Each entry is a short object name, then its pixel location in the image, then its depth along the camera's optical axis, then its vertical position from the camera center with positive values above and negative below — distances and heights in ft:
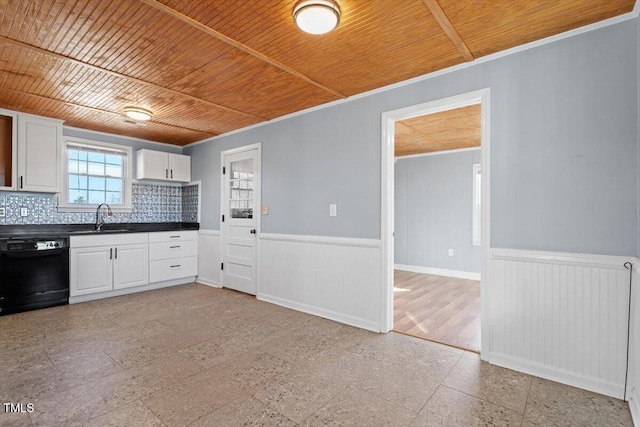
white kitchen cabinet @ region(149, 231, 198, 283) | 15.71 -2.07
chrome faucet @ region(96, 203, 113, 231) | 15.55 -0.21
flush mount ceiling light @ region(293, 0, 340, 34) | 5.95 +3.76
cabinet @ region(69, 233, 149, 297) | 13.38 -2.14
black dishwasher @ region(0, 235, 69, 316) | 11.70 -2.24
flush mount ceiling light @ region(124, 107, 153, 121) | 11.96 +3.77
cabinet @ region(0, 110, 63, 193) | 12.54 +2.43
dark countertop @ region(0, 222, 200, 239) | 12.98 -0.68
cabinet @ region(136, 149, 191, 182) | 16.57 +2.57
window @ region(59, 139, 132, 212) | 15.14 +1.87
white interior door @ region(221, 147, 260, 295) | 14.73 -0.16
